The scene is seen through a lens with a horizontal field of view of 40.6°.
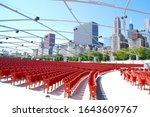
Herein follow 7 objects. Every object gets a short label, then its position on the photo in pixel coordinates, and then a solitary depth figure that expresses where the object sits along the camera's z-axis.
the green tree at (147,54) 87.86
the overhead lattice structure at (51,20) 10.31
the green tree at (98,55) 103.76
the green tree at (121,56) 88.58
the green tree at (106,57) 96.89
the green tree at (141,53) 85.91
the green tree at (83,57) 103.25
